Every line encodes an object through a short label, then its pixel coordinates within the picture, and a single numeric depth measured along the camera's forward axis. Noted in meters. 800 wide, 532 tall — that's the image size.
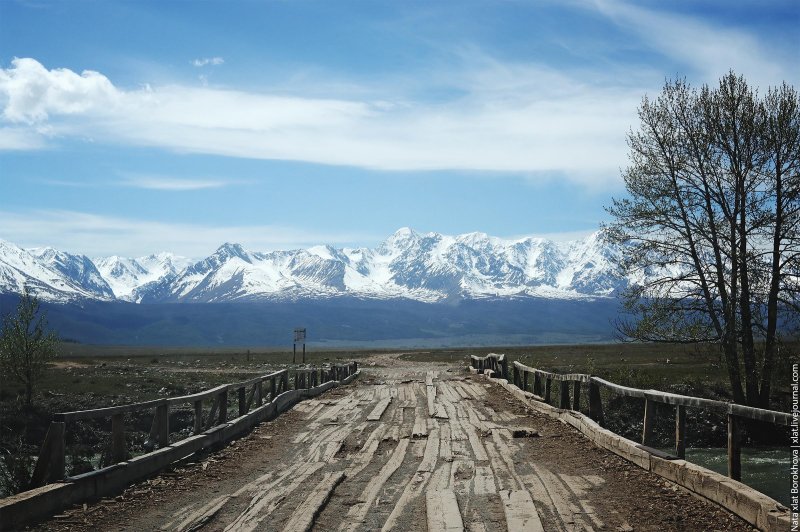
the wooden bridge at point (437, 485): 8.59
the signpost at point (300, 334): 51.81
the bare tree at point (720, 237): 25.98
